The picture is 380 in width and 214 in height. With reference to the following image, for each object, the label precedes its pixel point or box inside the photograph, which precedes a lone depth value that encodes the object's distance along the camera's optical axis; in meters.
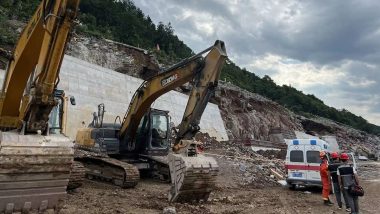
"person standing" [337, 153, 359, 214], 10.07
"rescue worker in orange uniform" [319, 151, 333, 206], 11.77
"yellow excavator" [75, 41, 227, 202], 9.02
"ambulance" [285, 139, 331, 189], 14.94
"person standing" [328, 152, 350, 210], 11.33
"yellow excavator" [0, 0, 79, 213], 5.30
